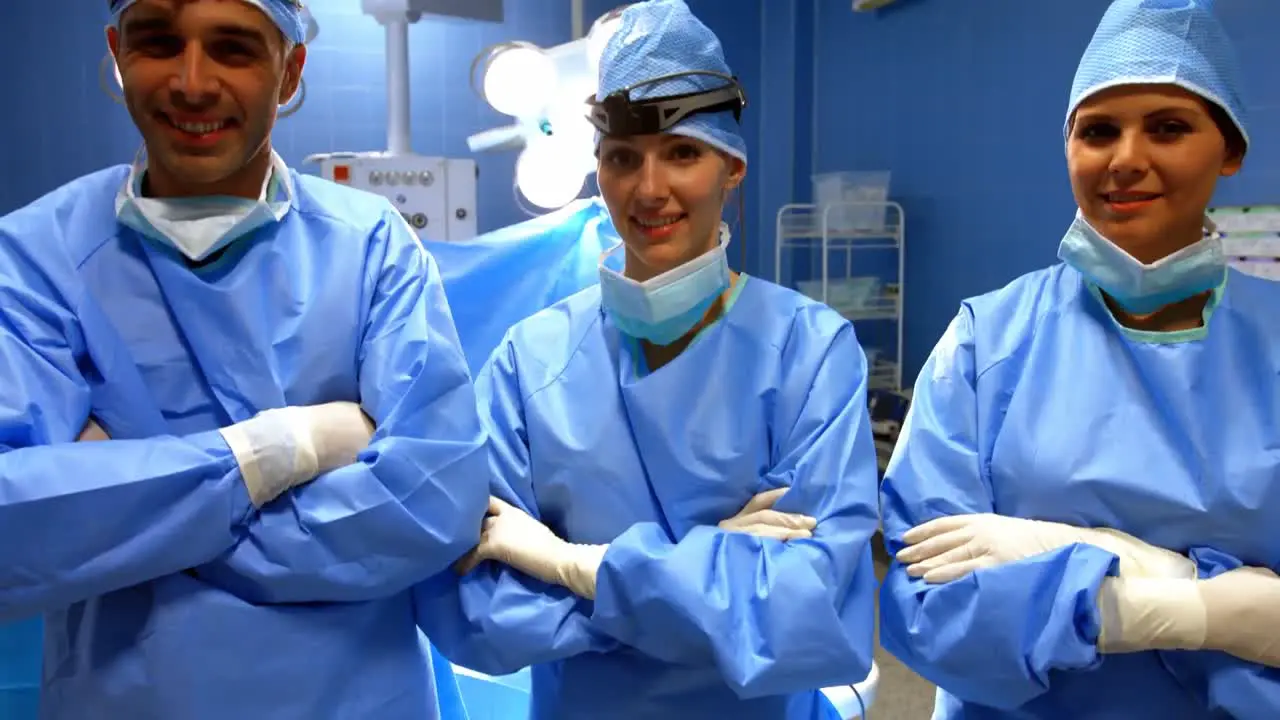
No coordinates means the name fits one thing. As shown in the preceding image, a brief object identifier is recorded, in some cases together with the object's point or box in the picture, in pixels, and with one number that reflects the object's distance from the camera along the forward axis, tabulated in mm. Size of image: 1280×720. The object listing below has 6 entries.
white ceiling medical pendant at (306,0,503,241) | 2633
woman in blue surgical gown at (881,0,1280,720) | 1093
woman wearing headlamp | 1118
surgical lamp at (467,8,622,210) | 2209
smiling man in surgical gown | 1038
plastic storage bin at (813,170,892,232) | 3768
